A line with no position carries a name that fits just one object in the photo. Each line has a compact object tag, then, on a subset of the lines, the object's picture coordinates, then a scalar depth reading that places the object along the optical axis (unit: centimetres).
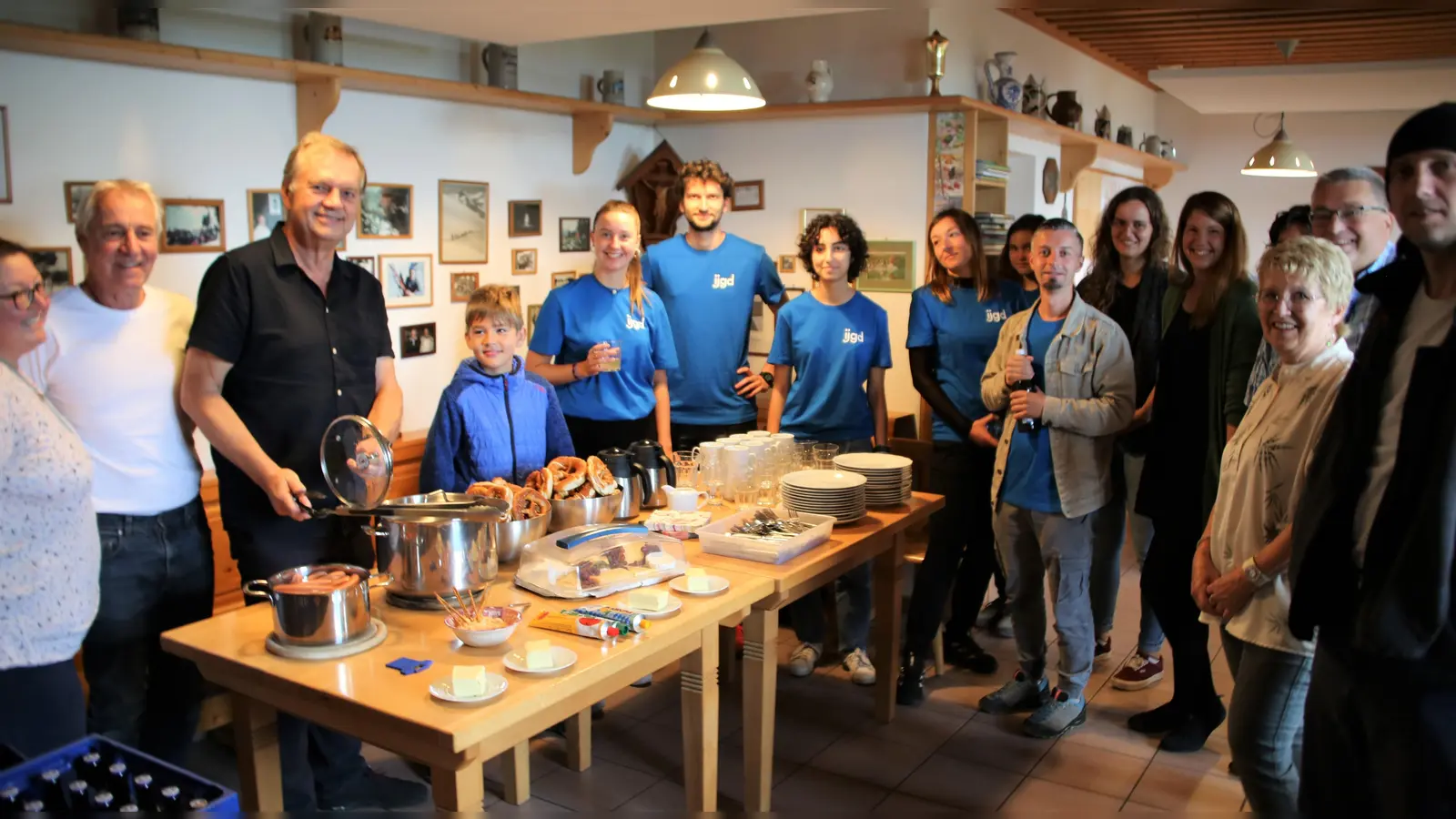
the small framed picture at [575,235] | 504
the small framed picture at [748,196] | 539
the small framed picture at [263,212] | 363
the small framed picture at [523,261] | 476
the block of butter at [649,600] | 205
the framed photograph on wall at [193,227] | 338
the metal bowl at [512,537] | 229
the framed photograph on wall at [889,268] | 501
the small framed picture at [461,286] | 443
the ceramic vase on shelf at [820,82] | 498
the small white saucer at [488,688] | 162
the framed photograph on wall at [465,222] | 438
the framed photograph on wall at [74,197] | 310
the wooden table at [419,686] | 159
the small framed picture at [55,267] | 305
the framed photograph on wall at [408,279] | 414
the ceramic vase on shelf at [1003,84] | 525
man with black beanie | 122
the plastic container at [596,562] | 212
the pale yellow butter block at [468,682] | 163
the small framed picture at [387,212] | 405
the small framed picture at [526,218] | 473
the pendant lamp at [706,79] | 322
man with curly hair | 378
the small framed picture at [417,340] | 423
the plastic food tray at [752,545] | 243
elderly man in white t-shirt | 219
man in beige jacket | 297
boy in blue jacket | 263
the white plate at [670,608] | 203
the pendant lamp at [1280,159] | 573
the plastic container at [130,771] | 83
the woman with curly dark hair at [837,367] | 355
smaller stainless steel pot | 175
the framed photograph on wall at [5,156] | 292
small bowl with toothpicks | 181
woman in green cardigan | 279
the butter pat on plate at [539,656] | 174
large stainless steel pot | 191
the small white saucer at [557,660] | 175
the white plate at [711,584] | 219
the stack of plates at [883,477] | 296
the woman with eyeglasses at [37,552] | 169
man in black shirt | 223
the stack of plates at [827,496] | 276
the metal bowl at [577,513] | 247
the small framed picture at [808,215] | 523
